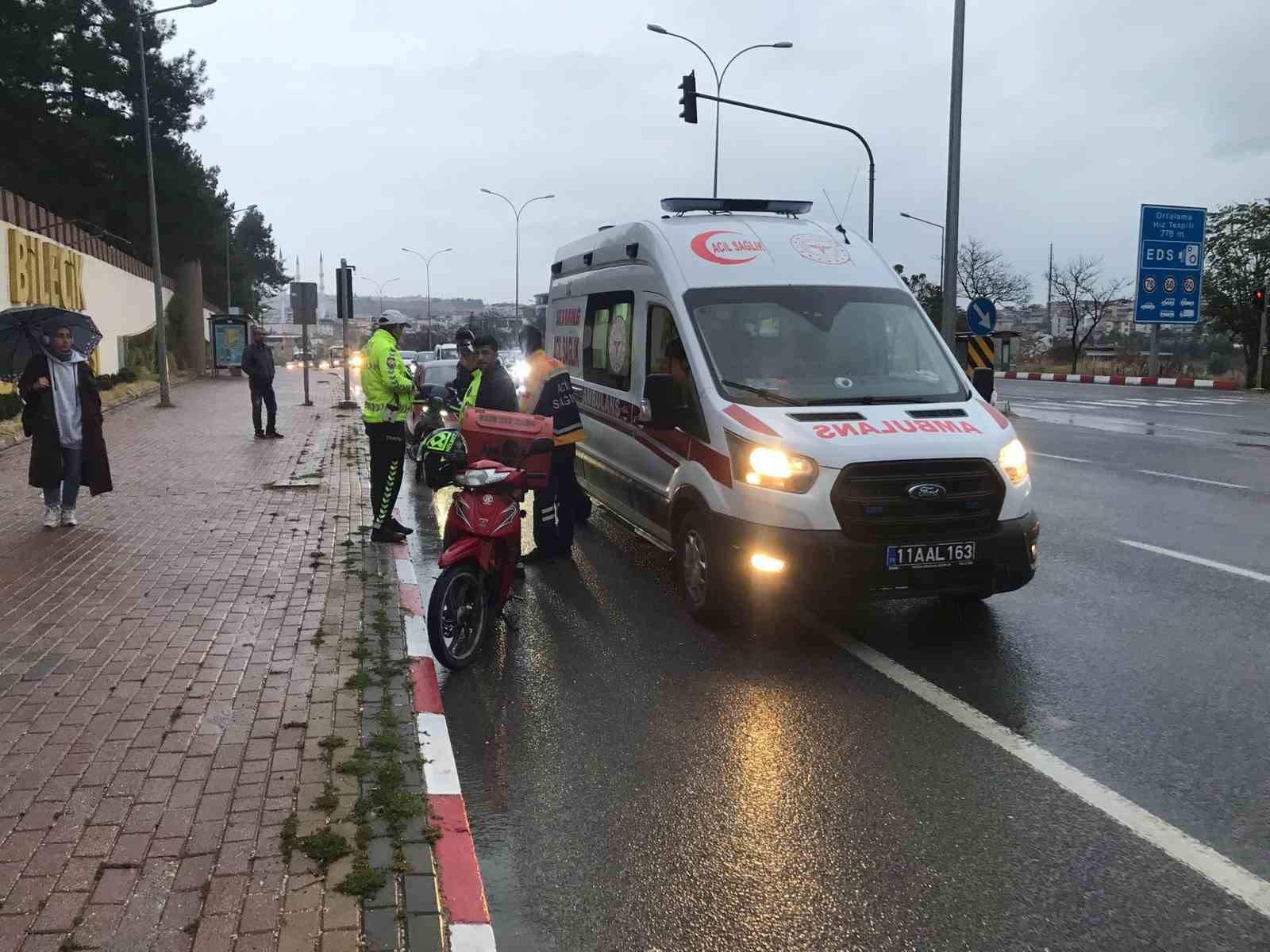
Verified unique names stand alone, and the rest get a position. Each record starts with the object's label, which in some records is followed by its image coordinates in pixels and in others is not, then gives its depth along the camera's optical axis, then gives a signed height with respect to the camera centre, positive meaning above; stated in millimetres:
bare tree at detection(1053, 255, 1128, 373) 58625 +2367
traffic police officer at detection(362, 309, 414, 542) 9180 -610
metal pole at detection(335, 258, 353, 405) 24172 +875
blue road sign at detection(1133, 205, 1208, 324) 33562 +2568
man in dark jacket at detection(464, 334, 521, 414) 8469 -322
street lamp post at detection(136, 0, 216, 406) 26797 +1332
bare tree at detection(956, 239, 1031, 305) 68625 +4018
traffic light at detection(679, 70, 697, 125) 22391 +4926
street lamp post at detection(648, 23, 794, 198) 28125 +7820
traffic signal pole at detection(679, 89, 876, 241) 22531 +4883
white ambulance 5926 -457
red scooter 5855 -1225
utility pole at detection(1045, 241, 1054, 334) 61062 +3231
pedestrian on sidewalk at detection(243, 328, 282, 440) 17969 -621
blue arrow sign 19719 +533
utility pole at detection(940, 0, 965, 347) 17344 +2622
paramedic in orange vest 8461 -801
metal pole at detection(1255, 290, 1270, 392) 35531 -92
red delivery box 6871 -594
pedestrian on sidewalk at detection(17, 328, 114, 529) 9281 -775
